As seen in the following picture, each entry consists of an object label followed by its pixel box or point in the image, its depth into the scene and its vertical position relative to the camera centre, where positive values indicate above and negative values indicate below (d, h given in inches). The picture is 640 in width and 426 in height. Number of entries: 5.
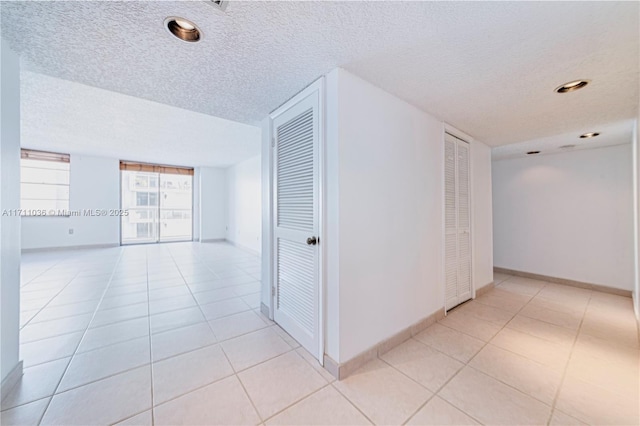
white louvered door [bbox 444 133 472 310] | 112.3 -4.4
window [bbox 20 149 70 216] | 229.3 +32.4
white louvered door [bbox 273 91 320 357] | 74.8 -2.7
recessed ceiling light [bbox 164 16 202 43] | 50.4 +42.5
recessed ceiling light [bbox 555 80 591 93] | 73.4 +41.9
